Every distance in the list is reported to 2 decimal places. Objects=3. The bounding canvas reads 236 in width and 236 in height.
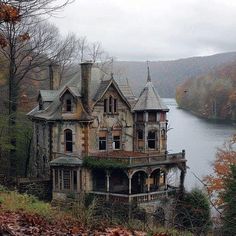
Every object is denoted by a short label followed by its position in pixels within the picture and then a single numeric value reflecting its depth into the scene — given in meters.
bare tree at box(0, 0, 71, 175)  10.57
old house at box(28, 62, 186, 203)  28.48
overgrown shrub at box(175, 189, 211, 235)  27.76
